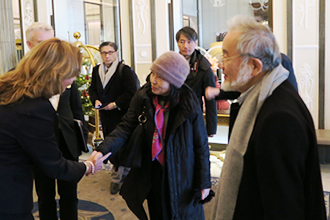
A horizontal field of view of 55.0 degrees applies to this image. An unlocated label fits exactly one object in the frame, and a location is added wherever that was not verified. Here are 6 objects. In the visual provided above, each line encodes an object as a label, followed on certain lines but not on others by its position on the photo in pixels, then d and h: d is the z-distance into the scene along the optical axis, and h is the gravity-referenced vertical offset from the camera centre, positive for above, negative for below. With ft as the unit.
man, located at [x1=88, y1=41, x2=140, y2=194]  11.53 -0.77
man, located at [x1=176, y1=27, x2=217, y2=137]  10.28 -0.18
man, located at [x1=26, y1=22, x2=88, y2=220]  7.21 -1.71
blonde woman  4.67 -0.76
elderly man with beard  3.45 -0.90
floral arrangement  17.30 -1.44
